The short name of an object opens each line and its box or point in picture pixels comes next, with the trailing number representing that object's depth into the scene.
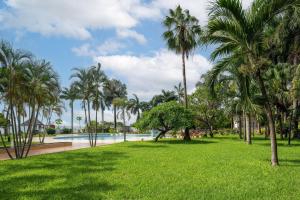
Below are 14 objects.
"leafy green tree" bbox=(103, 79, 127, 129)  49.80
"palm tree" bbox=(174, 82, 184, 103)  44.63
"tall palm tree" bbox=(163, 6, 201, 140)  21.77
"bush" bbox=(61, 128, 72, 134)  45.66
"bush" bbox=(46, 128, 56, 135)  42.82
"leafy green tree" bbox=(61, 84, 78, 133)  19.83
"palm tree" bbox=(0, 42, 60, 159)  11.86
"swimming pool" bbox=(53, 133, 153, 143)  33.49
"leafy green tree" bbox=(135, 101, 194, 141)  20.61
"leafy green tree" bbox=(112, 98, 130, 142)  27.13
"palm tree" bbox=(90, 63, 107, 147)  19.86
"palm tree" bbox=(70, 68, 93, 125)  19.65
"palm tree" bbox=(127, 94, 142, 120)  48.45
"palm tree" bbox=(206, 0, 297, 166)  7.91
